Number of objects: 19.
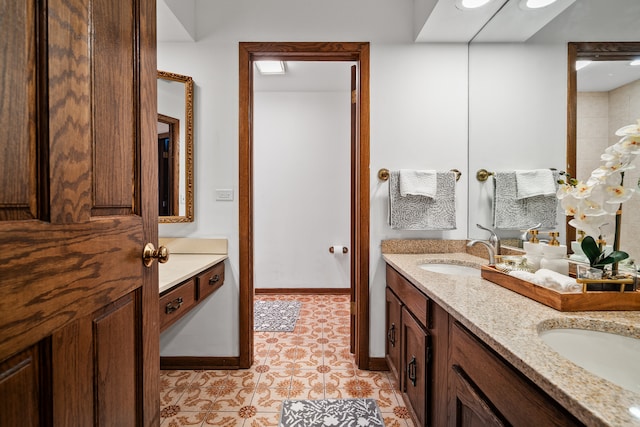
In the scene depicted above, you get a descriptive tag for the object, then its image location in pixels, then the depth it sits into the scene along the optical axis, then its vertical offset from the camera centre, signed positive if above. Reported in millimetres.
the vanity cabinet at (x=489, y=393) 573 -433
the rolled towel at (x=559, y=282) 894 -231
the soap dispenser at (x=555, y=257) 1072 -184
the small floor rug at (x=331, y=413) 1461 -1060
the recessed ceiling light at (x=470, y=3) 1513 +1050
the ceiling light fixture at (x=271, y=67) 2756 +1340
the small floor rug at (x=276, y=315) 2609 -1047
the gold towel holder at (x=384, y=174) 1905 +215
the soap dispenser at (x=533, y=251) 1169 -176
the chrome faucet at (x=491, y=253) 1440 -223
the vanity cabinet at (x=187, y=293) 1289 -437
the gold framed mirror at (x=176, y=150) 1897 +371
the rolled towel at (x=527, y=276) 970 -241
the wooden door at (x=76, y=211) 440 -8
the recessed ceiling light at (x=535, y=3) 1301 +934
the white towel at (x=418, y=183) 1814 +151
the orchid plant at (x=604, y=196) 846 +35
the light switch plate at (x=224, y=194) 1950 +88
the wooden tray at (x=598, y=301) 853 -270
